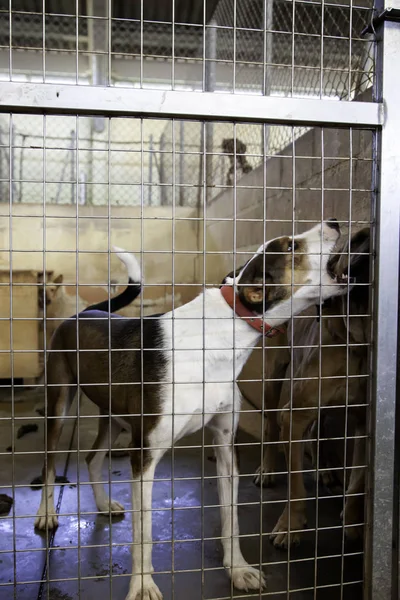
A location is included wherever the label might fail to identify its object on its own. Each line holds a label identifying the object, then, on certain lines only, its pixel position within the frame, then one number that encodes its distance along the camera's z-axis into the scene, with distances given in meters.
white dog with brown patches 2.05
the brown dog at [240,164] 5.47
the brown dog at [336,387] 2.41
